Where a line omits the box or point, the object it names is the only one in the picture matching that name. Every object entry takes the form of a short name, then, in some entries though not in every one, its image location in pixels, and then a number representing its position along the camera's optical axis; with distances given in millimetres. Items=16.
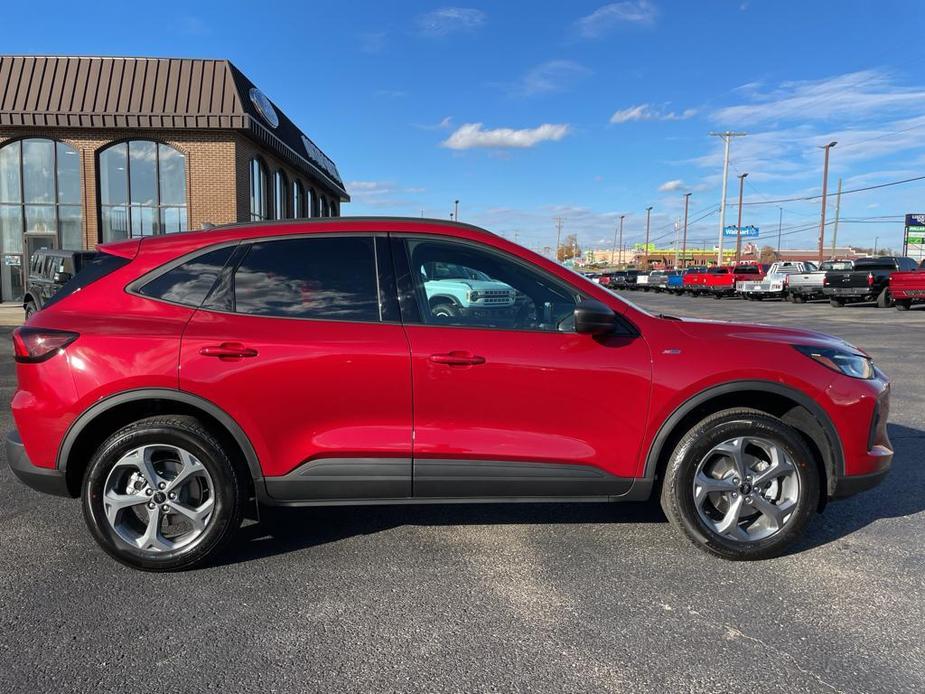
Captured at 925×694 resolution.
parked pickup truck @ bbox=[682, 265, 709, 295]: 37747
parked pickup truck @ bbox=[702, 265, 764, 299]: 34188
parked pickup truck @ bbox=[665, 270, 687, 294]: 42344
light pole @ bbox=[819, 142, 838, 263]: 49969
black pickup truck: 23594
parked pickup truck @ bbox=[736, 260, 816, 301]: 30683
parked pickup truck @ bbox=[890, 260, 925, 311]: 21253
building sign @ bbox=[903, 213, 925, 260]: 56781
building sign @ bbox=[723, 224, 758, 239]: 78388
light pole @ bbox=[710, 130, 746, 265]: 51156
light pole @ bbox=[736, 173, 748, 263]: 59438
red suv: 3180
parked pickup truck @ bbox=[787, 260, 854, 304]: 27594
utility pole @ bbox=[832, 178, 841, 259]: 56025
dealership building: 18656
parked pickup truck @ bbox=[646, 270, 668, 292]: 47812
